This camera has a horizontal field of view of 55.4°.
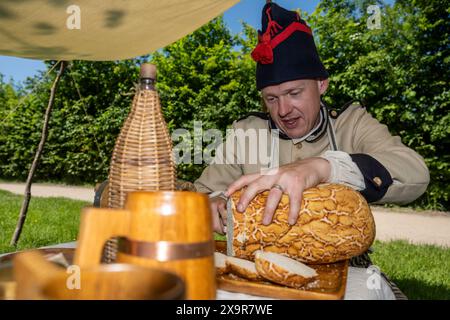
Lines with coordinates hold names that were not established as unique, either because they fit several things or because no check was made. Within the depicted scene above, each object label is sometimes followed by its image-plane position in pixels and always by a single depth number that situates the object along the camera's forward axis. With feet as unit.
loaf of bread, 4.00
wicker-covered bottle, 2.76
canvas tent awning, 8.11
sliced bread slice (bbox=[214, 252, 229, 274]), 3.56
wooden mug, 2.12
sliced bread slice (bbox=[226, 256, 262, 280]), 3.47
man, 3.67
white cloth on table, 3.18
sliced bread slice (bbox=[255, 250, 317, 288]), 3.27
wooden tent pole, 14.06
